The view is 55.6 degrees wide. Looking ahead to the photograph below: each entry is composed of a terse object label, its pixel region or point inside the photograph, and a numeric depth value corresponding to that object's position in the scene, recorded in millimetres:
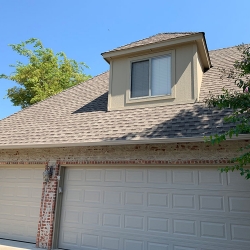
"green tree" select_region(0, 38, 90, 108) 20547
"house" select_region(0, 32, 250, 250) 5480
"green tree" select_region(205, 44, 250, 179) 3853
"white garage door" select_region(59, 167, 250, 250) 5262
